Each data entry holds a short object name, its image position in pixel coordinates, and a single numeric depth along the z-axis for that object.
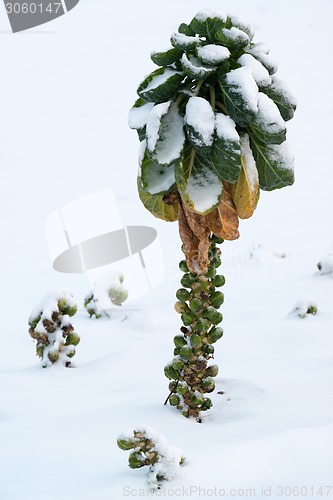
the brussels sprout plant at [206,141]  2.73
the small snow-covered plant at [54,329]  4.29
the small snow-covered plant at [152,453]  2.50
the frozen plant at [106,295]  5.79
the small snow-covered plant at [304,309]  5.00
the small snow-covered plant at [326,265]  6.43
